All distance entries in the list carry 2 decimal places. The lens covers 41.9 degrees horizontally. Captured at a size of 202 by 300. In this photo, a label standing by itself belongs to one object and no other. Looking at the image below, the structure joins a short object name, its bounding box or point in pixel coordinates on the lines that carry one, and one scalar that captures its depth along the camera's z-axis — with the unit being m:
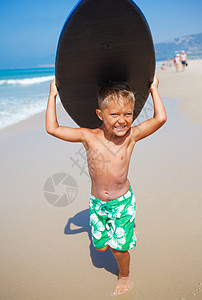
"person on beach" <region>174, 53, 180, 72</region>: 20.31
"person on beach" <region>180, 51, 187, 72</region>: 17.74
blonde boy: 1.82
